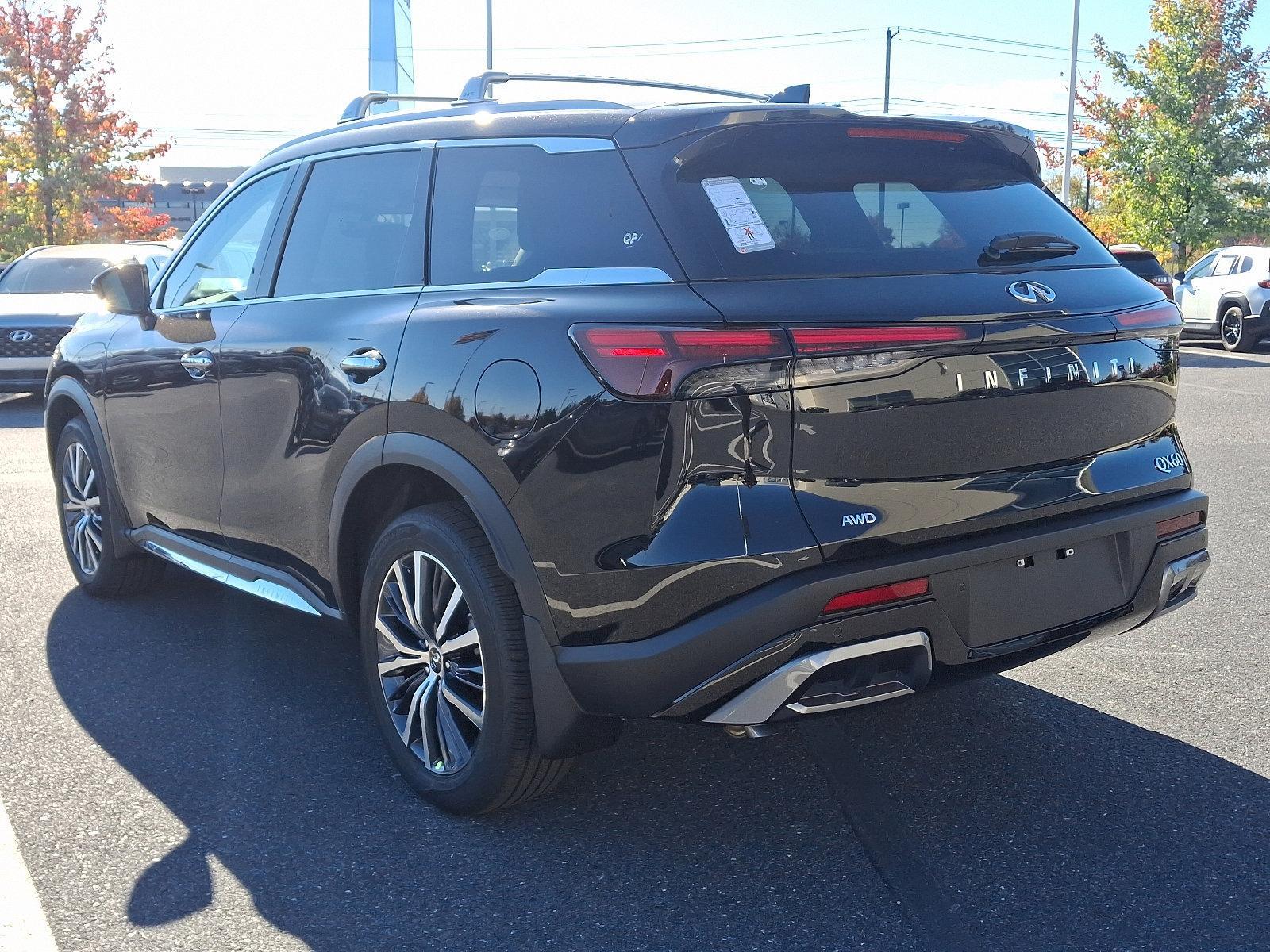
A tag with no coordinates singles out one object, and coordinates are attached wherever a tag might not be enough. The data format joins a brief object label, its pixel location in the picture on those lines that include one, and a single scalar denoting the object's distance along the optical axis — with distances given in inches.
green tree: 1112.8
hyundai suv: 500.4
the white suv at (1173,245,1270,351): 756.0
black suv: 111.0
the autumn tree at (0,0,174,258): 1078.4
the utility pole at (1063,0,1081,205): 1304.1
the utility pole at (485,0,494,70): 1246.9
